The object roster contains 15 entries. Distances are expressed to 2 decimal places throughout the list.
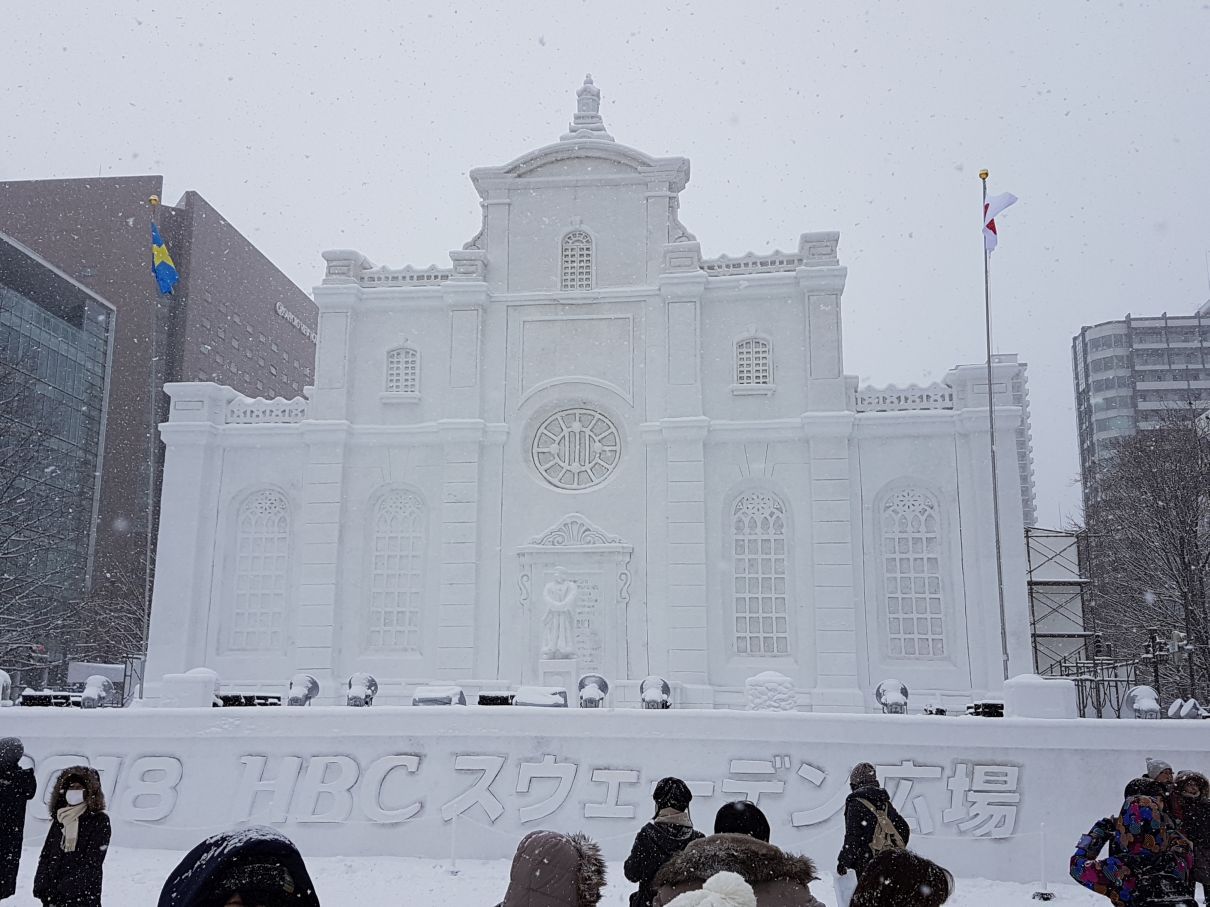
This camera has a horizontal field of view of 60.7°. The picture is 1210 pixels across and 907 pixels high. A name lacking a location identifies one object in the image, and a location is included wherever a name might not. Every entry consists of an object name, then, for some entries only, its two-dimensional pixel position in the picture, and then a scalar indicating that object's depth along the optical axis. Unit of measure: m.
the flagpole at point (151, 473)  26.54
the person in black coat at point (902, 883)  3.42
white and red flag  24.34
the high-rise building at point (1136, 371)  82.00
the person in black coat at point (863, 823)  7.05
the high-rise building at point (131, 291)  60.78
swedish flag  27.47
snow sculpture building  25.31
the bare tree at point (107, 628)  45.09
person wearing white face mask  7.39
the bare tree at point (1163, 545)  32.47
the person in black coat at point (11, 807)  8.49
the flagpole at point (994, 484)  23.53
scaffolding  31.09
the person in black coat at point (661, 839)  6.19
